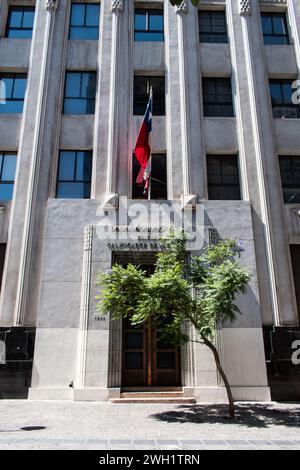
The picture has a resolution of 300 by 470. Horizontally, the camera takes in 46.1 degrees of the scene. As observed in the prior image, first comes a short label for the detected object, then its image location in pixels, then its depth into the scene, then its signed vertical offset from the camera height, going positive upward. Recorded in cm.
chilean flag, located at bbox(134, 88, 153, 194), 1427 +791
